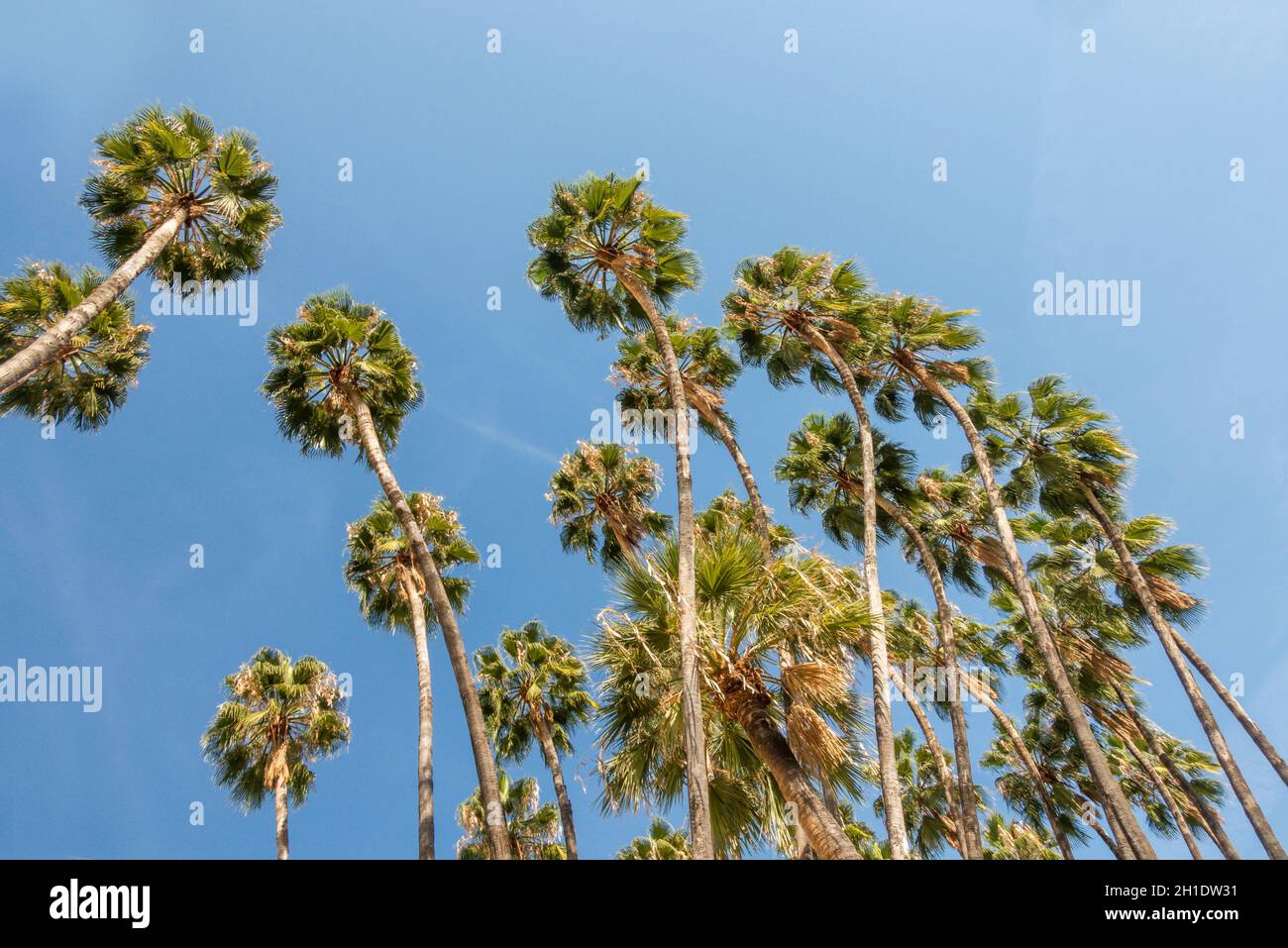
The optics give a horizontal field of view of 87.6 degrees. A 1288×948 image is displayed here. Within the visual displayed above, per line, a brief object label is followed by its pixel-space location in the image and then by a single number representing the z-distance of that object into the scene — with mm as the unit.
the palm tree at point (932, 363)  15234
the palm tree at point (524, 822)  23578
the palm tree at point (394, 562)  19125
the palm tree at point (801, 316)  16281
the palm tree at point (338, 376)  15922
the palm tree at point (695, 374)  17422
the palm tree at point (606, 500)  20250
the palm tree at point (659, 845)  23861
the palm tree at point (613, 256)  14742
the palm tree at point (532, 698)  21797
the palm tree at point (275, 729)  19344
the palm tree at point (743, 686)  10227
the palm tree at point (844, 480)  18438
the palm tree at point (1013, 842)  25702
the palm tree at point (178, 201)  14297
